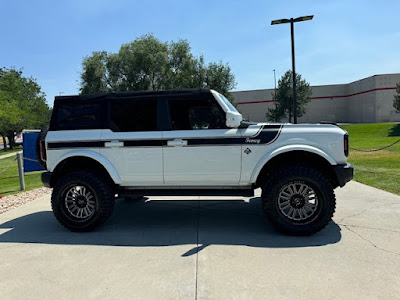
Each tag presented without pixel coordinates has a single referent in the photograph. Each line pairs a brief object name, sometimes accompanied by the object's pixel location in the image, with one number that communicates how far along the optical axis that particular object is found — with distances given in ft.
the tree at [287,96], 120.16
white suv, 14.25
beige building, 172.19
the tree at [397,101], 122.25
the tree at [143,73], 114.32
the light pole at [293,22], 43.75
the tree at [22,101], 106.76
